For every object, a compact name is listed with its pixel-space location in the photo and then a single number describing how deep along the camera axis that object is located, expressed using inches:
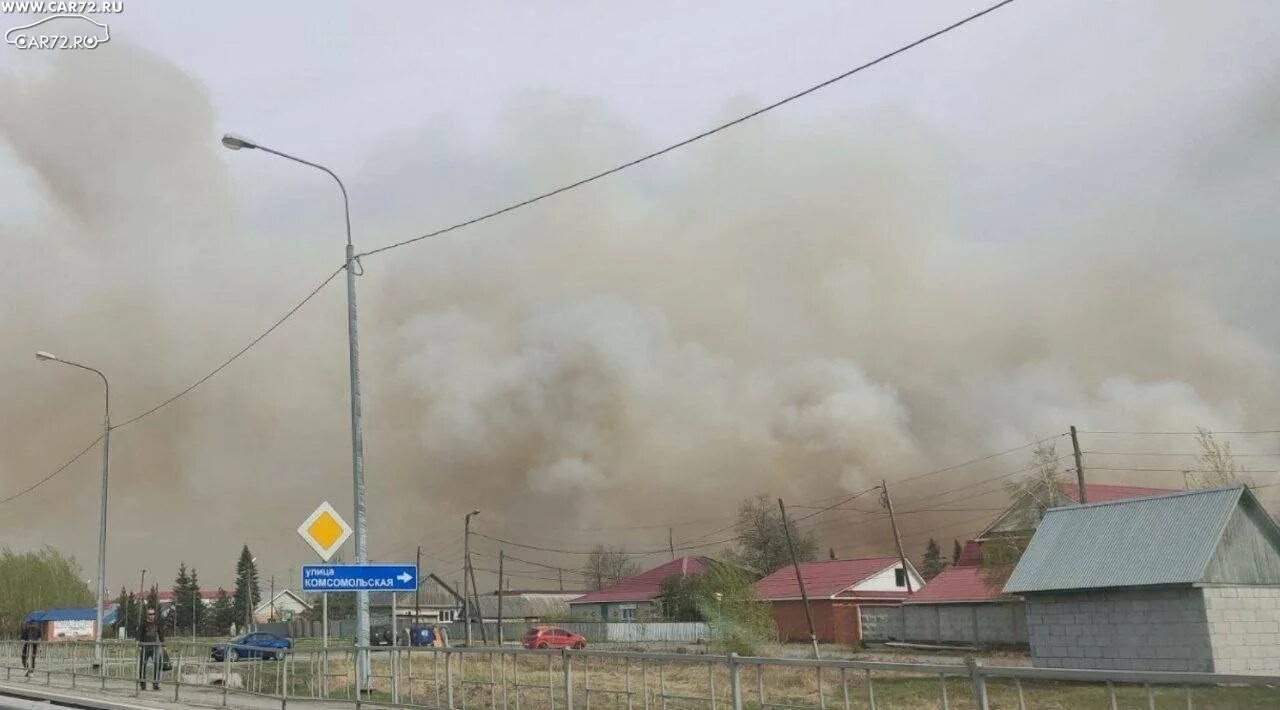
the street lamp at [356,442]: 747.4
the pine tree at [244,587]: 4963.6
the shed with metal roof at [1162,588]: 1125.1
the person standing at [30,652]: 1273.4
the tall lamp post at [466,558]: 2844.5
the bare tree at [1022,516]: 2149.4
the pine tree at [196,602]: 4781.0
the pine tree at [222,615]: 4813.0
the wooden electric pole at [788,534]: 2160.6
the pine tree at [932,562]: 5602.4
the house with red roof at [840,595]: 2606.8
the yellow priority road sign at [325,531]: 683.4
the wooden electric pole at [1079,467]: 2111.7
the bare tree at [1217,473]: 2129.7
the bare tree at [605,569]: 5472.4
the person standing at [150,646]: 924.0
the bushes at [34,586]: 3609.7
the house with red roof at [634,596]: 3457.2
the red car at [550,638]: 2233.0
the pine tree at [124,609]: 3700.3
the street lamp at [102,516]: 1442.3
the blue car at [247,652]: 810.2
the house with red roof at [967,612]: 2064.5
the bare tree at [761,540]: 3944.4
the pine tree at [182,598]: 4832.7
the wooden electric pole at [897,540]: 2682.1
